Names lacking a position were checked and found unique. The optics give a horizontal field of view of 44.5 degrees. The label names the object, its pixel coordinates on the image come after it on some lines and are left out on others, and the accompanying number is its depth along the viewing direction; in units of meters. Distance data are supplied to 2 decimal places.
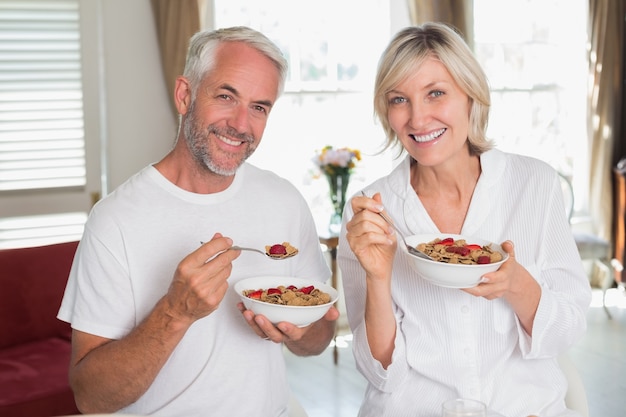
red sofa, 2.87
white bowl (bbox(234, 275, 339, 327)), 1.51
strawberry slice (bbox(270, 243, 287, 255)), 1.69
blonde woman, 1.68
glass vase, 4.35
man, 1.63
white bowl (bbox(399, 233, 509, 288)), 1.44
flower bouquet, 4.30
